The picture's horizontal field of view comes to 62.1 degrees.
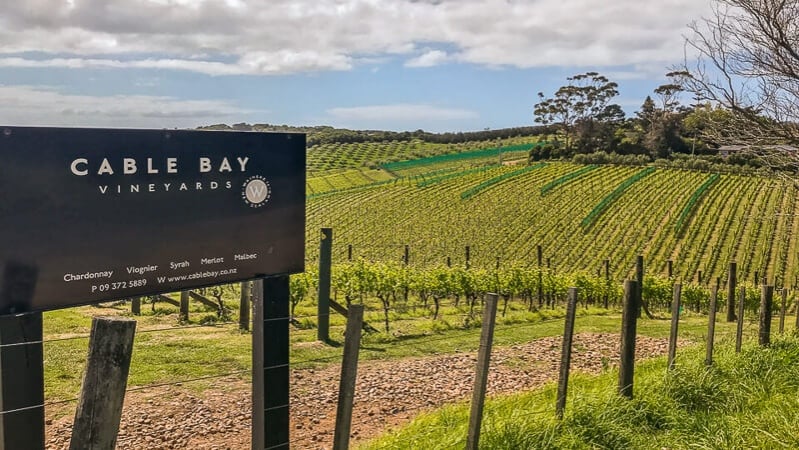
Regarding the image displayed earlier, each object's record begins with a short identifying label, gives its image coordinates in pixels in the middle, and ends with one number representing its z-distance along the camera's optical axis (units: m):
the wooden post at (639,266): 14.52
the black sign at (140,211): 2.83
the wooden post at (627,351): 5.64
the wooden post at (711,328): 6.84
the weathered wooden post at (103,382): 2.33
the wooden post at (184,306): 10.39
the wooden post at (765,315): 8.06
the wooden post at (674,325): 6.39
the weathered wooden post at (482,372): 4.17
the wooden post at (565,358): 5.01
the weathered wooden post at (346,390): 3.51
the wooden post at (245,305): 9.67
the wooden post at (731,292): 15.58
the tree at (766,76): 10.38
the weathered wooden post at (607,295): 20.83
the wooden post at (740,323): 7.61
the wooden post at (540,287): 18.38
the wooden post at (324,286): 9.66
